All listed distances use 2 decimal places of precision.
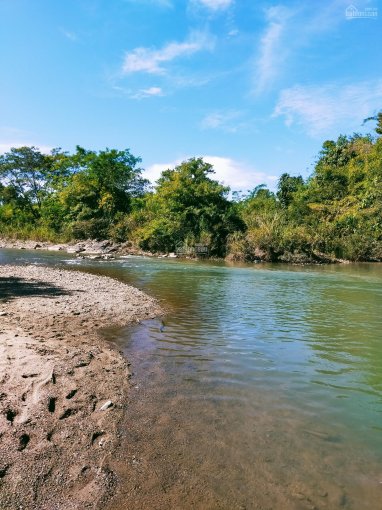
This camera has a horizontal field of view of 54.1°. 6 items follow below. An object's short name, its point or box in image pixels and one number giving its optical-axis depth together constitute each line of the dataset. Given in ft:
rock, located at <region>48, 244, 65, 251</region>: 130.94
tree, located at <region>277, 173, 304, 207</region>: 147.43
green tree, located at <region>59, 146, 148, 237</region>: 146.20
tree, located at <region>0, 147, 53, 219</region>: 175.42
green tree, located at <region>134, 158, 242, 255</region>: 116.26
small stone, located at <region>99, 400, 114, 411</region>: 14.82
